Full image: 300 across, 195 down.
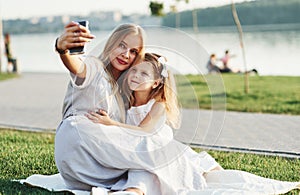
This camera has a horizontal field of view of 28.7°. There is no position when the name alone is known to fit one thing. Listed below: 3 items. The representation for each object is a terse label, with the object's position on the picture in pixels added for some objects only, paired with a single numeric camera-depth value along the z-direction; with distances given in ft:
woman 12.55
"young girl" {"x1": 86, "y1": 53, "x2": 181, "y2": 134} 12.84
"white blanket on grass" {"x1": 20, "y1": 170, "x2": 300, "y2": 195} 13.12
